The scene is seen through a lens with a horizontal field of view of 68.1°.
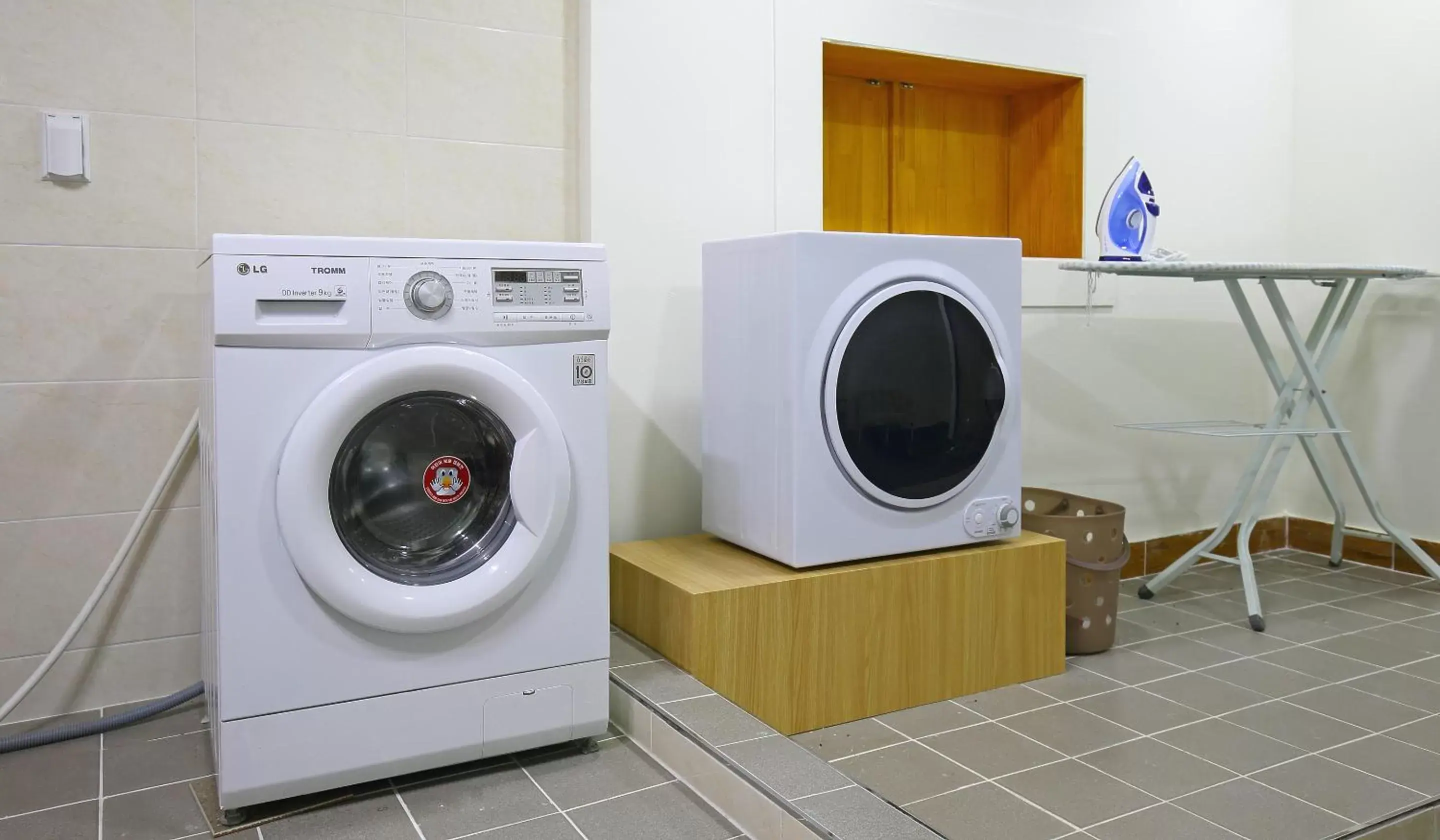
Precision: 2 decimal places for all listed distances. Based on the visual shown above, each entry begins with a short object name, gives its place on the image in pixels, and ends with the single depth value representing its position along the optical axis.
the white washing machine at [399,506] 1.62
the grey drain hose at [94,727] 1.96
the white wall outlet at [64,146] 2.05
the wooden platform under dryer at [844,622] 2.04
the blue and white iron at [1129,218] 2.77
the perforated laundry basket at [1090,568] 2.50
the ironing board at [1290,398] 2.75
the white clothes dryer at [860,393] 2.11
